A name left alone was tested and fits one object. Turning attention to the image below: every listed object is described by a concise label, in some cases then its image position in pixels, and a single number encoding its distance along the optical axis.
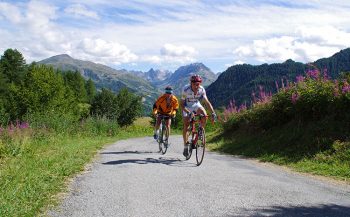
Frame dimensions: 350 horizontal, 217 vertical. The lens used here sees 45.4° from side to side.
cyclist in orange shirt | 13.36
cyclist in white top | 11.03
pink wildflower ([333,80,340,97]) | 13.50
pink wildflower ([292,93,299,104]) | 15.40
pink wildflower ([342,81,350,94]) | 12.96
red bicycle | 10.72
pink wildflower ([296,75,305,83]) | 15.94
